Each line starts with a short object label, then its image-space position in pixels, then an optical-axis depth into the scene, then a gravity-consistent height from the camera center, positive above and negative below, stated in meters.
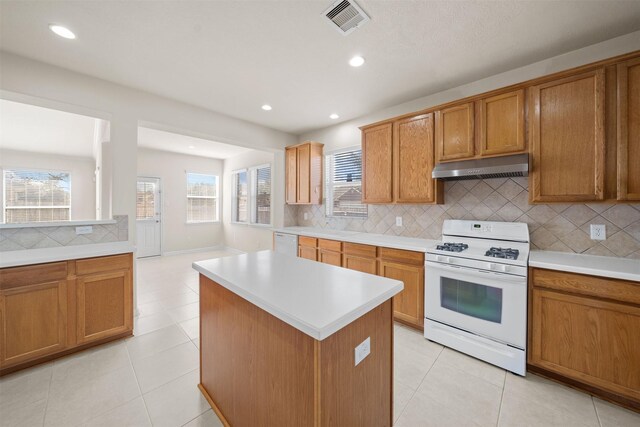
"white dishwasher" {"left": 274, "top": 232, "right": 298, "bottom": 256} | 4.07 -0.52
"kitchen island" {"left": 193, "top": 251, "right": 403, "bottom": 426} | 0.96 -0.61
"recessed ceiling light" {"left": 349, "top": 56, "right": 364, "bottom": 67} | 2.34 +1.48
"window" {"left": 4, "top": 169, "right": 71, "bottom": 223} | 5.87 +0.45
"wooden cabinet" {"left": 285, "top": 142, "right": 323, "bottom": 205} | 4.27 +0.71
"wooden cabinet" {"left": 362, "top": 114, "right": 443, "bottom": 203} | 2.85 +0.64
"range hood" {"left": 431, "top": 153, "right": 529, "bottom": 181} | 2.17 +0.43
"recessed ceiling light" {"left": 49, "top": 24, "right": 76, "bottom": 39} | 1.95 +1.48
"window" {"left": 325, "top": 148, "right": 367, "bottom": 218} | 3.96 +0.49
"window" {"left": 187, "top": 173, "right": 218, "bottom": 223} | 6.93 +0.46
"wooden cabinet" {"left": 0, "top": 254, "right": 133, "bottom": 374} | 1.95 -0.83
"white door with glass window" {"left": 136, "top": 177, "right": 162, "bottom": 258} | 6.08 -0.12
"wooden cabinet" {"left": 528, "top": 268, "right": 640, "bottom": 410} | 1.63 -0.85
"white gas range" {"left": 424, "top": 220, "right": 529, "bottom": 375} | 1.99 -0.71
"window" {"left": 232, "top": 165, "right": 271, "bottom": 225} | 6.05 +0.47
